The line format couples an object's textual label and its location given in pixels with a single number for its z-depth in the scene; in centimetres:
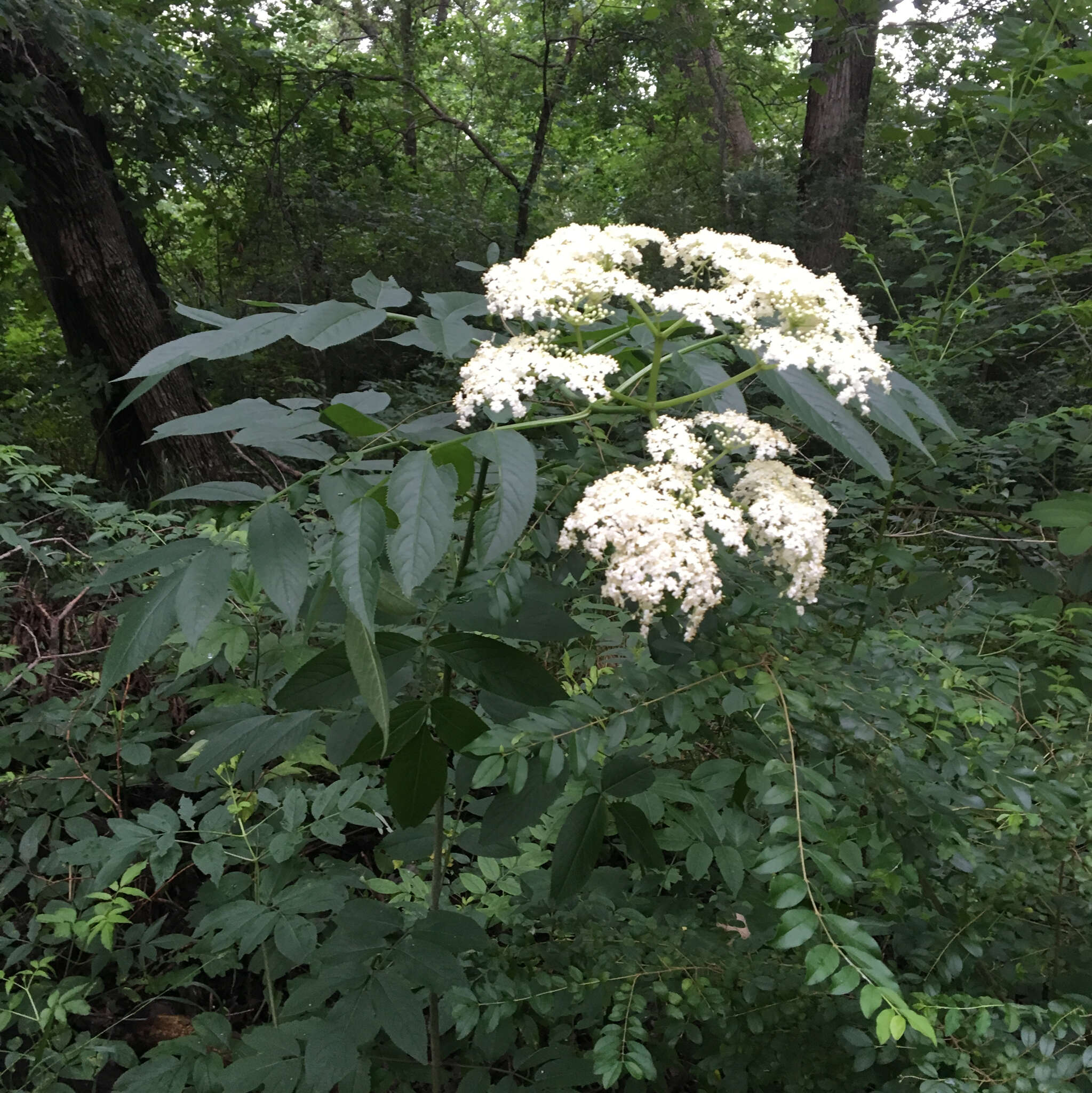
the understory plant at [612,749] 80
